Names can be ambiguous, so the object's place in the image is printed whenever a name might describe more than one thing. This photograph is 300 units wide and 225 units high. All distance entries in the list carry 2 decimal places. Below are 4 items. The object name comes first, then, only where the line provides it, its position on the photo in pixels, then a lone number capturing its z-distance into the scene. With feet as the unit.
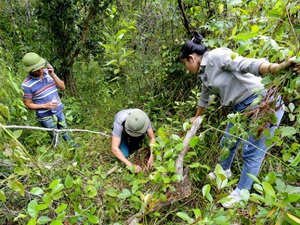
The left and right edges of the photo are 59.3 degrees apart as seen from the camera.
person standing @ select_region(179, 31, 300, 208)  5.83
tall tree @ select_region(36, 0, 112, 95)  10.32
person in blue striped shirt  8.11
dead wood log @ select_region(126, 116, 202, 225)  5.62
